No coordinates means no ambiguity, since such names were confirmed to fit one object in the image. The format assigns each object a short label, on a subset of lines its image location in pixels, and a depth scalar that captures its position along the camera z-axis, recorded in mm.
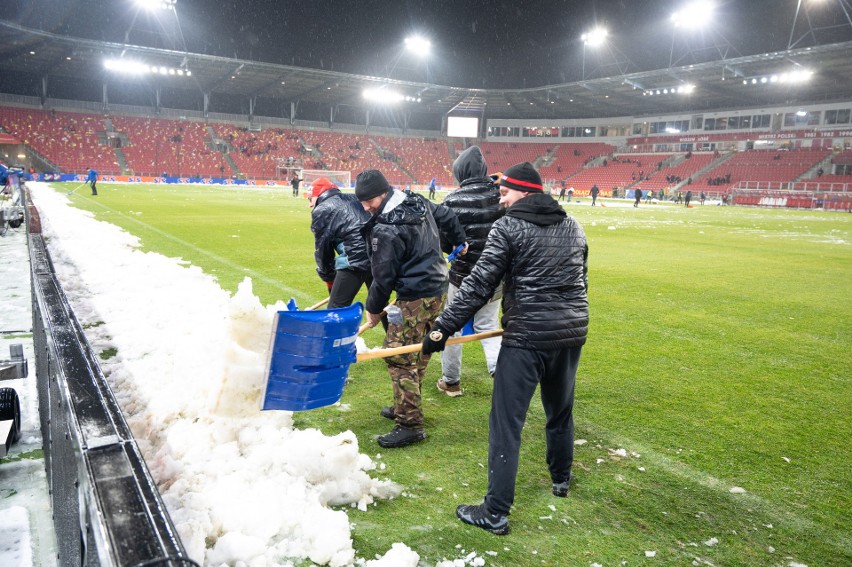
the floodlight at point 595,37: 53312
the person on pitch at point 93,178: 27453
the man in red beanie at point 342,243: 4887
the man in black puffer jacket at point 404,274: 3697
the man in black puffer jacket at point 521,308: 2879
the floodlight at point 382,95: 59688
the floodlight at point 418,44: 57344
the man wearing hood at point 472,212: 4707
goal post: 50003
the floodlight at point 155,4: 45500
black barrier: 1187
